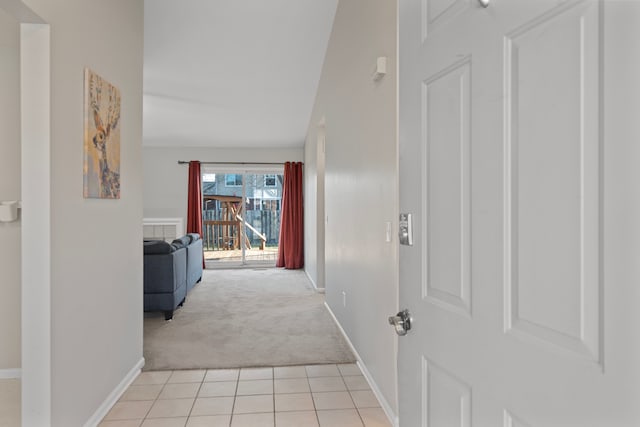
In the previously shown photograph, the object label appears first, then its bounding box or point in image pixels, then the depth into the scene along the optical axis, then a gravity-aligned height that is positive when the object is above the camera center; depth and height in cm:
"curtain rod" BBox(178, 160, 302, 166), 772 +94
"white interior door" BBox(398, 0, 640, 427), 52 +0
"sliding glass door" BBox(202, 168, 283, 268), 806 -5
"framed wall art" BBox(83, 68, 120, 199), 203 +40
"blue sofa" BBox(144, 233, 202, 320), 405 -66
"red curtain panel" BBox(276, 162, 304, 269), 770 -16
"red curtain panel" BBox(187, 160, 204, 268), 761 +20
